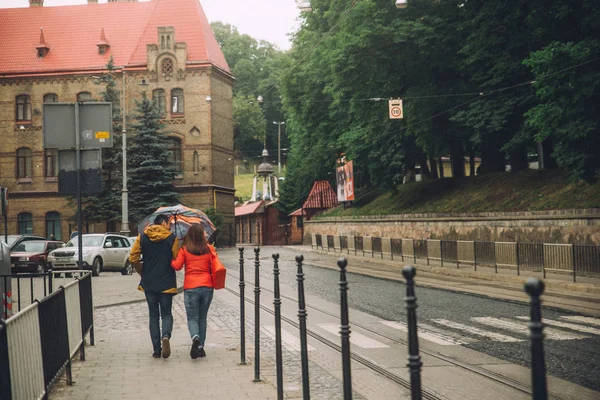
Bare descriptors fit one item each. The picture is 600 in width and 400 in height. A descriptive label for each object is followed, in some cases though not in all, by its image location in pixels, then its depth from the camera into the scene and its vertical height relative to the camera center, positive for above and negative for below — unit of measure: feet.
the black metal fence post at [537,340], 10.27 -1.57
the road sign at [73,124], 39.42 +5.48
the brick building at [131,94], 194.08 +34.45
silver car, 96.43 -2.57
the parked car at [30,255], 102.12 -2.53
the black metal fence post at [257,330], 27.43 -3.72
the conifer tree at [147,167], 168.25 +13.90
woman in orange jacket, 32.76 -1.92
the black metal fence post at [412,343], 13.64 -2.06
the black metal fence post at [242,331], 30.97 -4.01
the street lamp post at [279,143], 382.83 +42.33
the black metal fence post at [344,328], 18.24 -2.44
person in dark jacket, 32.99 -1.70
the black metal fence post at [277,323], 24.69 -3.14
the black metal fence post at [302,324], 22.35 -2.83
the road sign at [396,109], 108.68 +15.78
